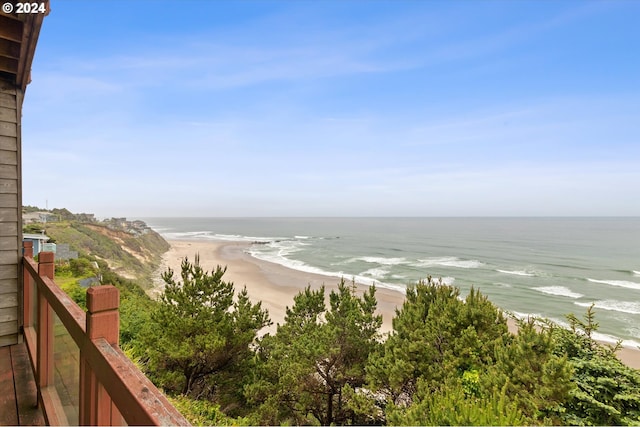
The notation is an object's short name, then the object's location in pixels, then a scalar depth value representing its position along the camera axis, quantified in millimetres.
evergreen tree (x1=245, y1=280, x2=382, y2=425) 7285
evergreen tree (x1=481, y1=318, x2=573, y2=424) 5336
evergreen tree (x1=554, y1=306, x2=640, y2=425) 5508
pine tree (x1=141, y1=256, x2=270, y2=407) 6992
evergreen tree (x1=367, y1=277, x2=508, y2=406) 6906
